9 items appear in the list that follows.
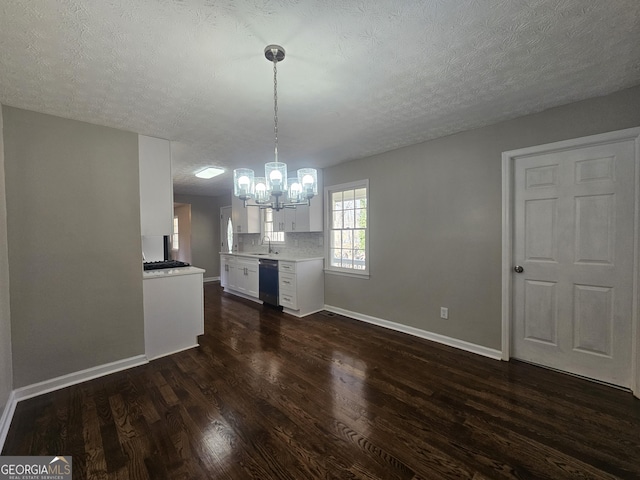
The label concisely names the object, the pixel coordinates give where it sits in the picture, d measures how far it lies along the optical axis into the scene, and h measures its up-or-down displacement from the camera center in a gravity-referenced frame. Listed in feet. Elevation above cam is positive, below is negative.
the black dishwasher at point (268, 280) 15.39 -2.70
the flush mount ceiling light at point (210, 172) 14.76 +3.86
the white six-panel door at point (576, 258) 7.30 -0.77
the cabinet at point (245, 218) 20.07 +1.48
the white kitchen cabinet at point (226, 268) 19.69 -2.41
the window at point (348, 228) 13.56 +0.44
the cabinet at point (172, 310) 9.58 -2.83
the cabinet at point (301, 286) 14.06 -2.81
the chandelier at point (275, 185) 6.34 +1.34
